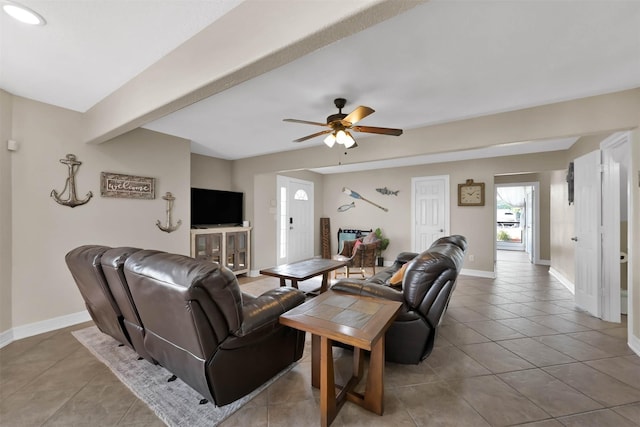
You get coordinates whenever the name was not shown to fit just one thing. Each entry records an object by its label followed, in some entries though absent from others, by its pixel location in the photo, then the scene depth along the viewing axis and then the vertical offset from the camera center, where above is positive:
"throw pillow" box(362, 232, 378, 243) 5.40 -0.51
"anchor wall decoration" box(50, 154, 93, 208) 2.79 +0.33
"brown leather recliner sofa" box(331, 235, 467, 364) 1.94 -0.64
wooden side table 1.41 -0.64
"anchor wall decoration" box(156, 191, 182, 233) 3.63 -0.01
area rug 1.57 -1.25
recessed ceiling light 1.41 +1.15
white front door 5.88 -0.13
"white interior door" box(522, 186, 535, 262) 6.54 -0.14
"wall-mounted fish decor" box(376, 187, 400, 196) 6.18 +0.58
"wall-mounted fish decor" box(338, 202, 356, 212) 6.81 +0.22
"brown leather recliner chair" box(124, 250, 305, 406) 1.35 -0.64
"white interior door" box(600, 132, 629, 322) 2.82 +0.00
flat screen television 4.33 +0.12
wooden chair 4.58 -0.78
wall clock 5.14 +0.45
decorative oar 6.60 +0.56
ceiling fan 2.34 +0.82
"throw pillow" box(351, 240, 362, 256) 4.64 -0.56
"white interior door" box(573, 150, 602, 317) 3.03 -0.19
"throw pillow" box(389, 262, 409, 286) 2.38 -0.60
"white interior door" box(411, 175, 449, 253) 5.55 +0.14
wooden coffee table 3.20 -0.75
